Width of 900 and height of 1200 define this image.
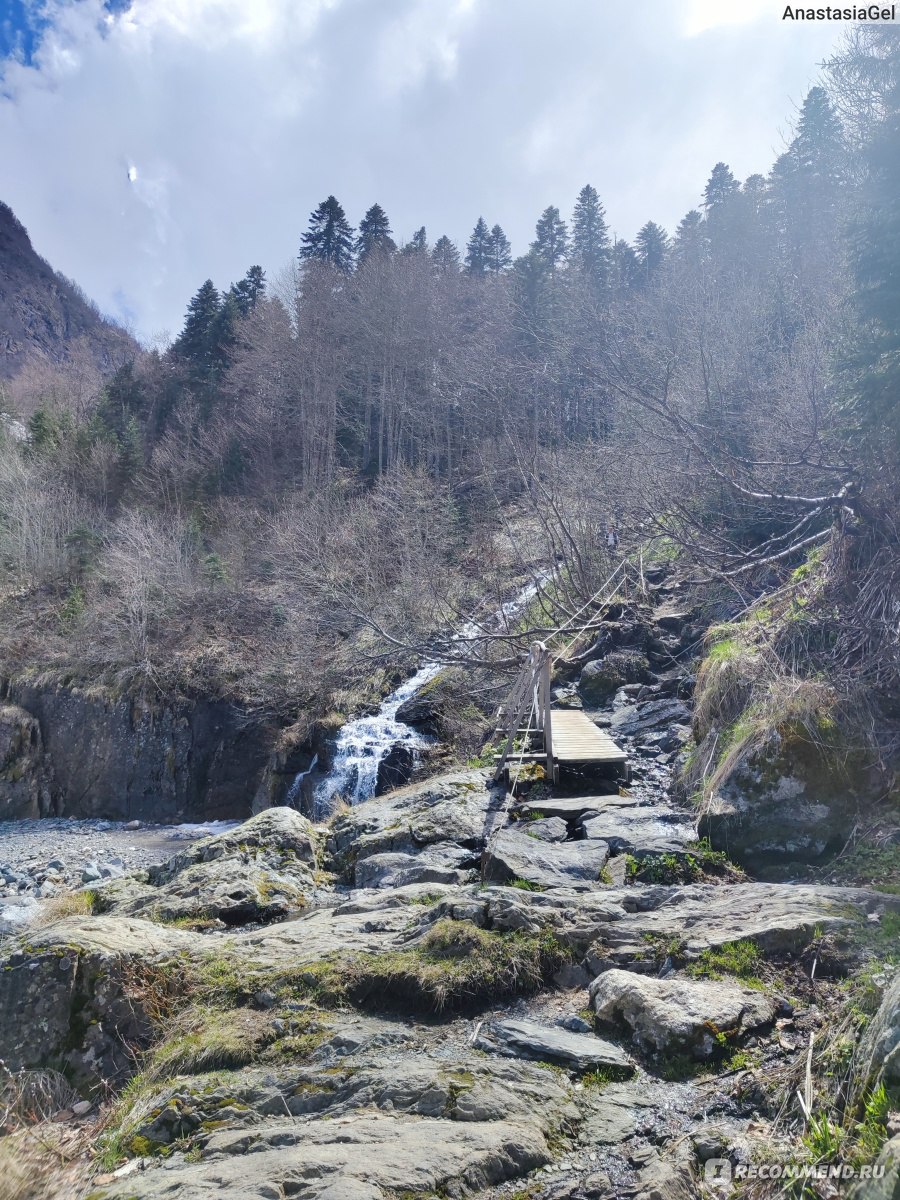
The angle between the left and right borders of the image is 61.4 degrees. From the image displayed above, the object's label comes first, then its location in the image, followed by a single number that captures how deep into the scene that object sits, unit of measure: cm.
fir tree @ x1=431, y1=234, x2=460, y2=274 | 4375
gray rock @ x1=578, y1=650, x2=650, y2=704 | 1378
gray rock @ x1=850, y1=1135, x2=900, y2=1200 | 200
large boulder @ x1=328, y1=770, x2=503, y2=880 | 816
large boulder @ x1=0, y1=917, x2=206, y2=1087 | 418
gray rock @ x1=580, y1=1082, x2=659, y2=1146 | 297
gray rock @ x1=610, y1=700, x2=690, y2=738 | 1130
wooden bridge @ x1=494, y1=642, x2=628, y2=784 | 914
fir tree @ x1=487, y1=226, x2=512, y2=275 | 5241
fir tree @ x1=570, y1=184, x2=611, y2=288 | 4569
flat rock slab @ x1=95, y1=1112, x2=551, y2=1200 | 262
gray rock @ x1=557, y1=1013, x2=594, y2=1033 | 382
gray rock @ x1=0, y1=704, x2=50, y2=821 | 2029
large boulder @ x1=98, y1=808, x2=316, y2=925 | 652
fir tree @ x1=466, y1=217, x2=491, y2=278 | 5232
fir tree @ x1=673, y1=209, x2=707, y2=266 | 3494
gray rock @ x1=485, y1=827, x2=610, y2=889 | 625
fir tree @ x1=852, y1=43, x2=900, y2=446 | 755
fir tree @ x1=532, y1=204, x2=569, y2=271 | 4769
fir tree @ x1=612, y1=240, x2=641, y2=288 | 4000
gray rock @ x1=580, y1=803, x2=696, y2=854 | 673
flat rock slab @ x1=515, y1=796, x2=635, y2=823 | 818
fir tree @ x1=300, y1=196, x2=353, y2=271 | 4675
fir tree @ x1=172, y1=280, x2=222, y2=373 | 4528
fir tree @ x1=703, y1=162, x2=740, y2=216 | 4353
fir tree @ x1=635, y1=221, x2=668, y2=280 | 4434
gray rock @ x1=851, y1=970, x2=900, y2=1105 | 248
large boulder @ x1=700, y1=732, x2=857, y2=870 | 608
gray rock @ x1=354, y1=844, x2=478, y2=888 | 688
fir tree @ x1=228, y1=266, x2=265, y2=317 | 4691
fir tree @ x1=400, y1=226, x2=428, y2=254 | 4256
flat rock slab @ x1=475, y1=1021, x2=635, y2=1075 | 348
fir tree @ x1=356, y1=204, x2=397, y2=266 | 4547
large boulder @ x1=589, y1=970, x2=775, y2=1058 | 348
